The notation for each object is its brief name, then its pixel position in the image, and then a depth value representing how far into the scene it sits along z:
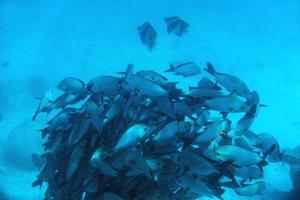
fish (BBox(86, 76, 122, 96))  3.77
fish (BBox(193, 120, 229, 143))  3.39
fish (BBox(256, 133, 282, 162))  4.07
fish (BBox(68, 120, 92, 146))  3.72
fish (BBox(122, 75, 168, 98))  3.46
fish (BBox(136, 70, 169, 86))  3.78
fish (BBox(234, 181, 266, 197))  4.19
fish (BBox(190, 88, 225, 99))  3.76
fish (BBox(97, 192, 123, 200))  3.57
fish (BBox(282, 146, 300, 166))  9.60
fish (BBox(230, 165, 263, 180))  3.61
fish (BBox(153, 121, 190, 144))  3.43
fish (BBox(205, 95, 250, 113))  3.70
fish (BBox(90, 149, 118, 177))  3.31
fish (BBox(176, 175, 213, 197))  3.35
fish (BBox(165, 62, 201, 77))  5.37
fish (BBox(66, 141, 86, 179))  3.82
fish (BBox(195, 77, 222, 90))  3.91
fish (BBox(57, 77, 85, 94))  4.12
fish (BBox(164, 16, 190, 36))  9.28
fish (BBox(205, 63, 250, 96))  4.03
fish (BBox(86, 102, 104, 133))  3.52
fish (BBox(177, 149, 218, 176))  3.19
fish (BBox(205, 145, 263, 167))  3.40
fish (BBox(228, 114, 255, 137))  3.80
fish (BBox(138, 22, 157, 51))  8.20
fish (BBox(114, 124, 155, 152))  3.30
